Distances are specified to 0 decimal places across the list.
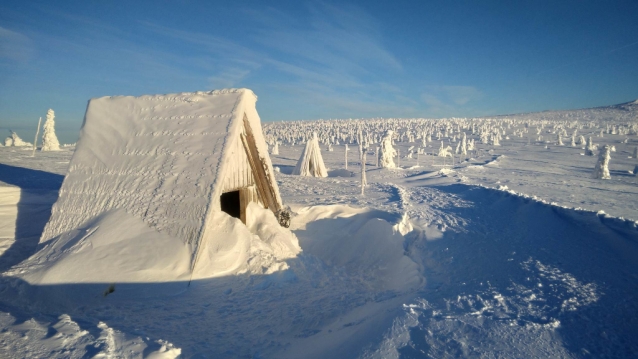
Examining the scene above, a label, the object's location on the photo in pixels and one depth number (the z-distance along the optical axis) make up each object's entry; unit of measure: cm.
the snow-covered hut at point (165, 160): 570
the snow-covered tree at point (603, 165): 2336
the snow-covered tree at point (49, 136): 4003
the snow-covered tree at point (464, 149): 4942
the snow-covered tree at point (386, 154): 3347
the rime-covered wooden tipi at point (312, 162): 2458
